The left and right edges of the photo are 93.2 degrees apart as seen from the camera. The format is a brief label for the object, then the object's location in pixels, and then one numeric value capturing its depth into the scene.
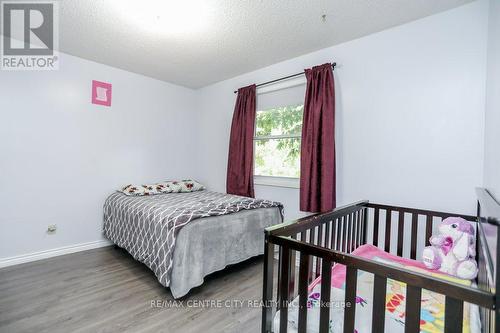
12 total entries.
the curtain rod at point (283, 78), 2.35
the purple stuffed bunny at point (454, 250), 1.23
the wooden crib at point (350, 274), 0.65
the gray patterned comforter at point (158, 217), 1.90
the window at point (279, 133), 2.80
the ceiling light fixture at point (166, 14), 1.80
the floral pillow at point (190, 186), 3.46
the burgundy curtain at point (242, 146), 3.08
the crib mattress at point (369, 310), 0.93
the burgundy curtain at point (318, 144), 2.29
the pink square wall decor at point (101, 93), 2.94
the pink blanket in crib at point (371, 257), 1.26
